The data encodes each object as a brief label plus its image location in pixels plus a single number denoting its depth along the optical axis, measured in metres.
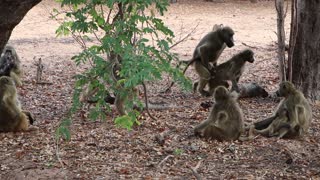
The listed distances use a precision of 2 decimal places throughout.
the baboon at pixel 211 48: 20.77
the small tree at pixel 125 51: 9.21
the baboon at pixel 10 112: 14.91
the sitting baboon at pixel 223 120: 14.28
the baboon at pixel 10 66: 21.62
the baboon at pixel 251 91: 19.78
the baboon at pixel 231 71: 19.81
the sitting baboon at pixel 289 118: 14.76
